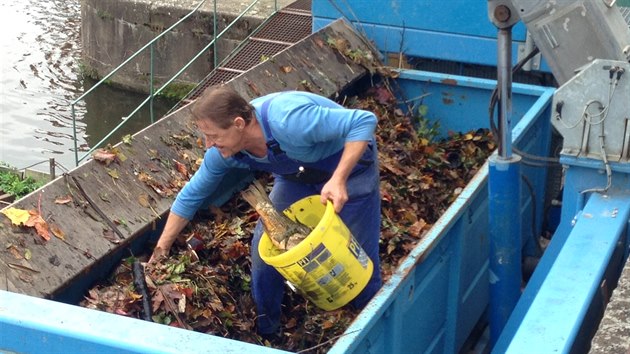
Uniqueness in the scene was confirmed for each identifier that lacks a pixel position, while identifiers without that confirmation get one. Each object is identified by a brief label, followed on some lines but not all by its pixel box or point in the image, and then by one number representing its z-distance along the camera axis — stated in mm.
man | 3701
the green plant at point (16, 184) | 8193
